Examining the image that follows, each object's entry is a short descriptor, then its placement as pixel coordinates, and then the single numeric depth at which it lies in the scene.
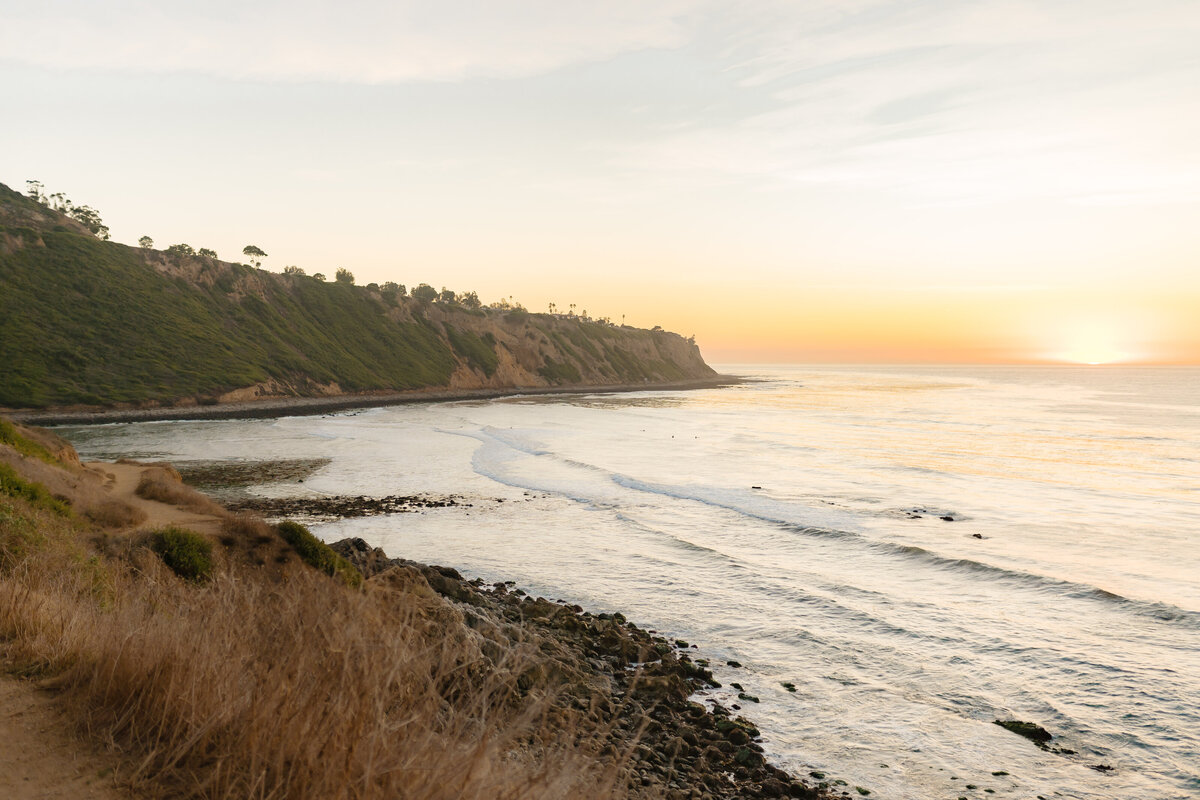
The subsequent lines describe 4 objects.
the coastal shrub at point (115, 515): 17.03
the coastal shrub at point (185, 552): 13.55
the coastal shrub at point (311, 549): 14.79
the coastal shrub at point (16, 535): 9.80
